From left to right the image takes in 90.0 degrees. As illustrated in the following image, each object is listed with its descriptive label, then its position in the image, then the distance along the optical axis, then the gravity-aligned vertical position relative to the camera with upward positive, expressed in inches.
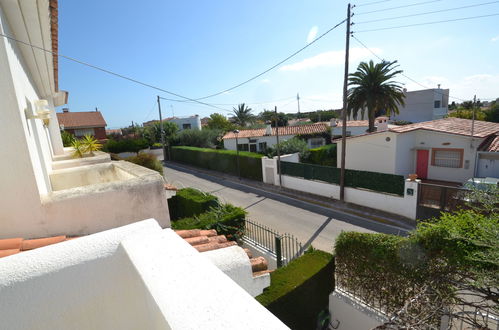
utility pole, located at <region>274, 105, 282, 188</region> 667.4 -119.3
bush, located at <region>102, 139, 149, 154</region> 1225.8 -76.9
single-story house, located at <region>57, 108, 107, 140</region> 1337.4 +54.8
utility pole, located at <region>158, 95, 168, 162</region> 1312.9 -66.4
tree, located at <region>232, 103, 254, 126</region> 1989.4 +63.3
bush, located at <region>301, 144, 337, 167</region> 838.5 -129.5
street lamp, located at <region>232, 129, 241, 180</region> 834.9 -153.4
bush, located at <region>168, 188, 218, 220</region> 368.5 -119.2
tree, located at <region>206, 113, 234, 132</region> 1815.8 +16.8
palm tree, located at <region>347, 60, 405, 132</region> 786.2 +82.8
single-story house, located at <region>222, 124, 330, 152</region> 1036.5 -63.2
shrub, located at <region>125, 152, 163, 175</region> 626.8 -78.1
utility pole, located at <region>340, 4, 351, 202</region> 471.8 +14.9
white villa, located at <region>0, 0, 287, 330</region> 52.6 -36.5
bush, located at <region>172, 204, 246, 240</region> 295.6 -116.1
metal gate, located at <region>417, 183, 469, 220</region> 390.0 -142.1
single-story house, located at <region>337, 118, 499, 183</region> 557.6 -91.0
